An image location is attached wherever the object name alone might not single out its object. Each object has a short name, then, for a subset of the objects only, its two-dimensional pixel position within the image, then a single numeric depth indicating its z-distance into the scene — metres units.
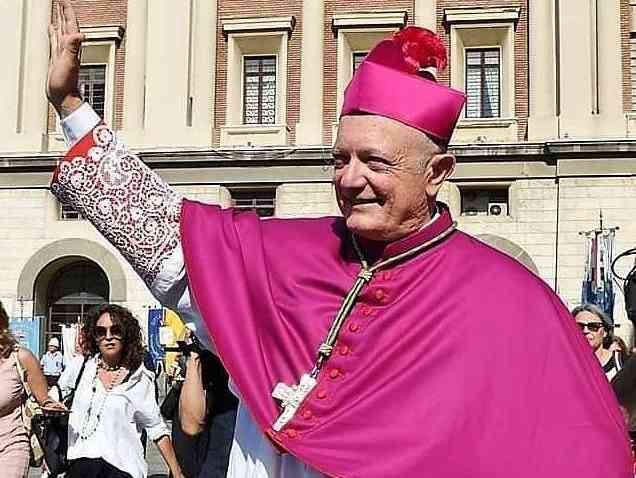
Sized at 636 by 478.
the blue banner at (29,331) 41.06
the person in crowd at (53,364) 35.91
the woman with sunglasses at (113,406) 10.73
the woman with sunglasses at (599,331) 12.25
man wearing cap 3.70
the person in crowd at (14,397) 10.42
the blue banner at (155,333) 36.53
